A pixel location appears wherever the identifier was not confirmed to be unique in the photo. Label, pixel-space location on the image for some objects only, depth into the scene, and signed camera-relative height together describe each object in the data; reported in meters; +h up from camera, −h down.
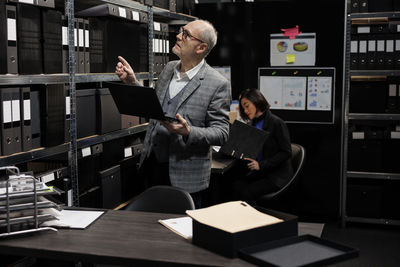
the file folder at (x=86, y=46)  3.07 +0.21
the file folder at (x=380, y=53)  4.55 +0.25
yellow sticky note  4.95 +0.23
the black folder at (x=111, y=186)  3.29 -0.65
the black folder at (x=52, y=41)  2.60 +0.21
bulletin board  4.87 -0.09
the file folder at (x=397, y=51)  4.50 +0.27
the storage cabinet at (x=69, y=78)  2.43 +0.02
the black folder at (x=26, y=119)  2.52 -0.17
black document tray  1.50 -0.50
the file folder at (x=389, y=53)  4.52 +0.25
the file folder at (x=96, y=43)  3.15 +0.23
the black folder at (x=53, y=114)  2.67 -0.16
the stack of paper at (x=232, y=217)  1.65 -0.43
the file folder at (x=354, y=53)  4.60 +0.26
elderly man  2.74 -0.14
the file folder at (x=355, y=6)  4.52 +0.65
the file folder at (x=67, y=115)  2.85 -0.17
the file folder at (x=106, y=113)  3.24 -0.19
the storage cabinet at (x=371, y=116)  4.53 -0.28
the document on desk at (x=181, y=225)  1.83 -0.51
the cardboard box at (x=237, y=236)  1.60 -0.47
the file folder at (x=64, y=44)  2.80 +0.20
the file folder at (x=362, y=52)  4.58 +0.26
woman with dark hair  3.88 -0.56
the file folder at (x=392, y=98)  4.52 -0.13
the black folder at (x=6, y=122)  2.38 -0.18
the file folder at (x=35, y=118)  2.61 -0.18
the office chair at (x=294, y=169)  3.80 -0.64
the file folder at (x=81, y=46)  3.00 +0.21
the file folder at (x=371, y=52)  4.56 +0.26
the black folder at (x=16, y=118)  2.45 -0.16
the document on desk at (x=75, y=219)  1.90 -0.51
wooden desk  1.60 -0.52
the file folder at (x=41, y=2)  2.42 +0.38
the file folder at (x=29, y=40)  2.43 +0.20
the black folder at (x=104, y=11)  3.16 +0.43
